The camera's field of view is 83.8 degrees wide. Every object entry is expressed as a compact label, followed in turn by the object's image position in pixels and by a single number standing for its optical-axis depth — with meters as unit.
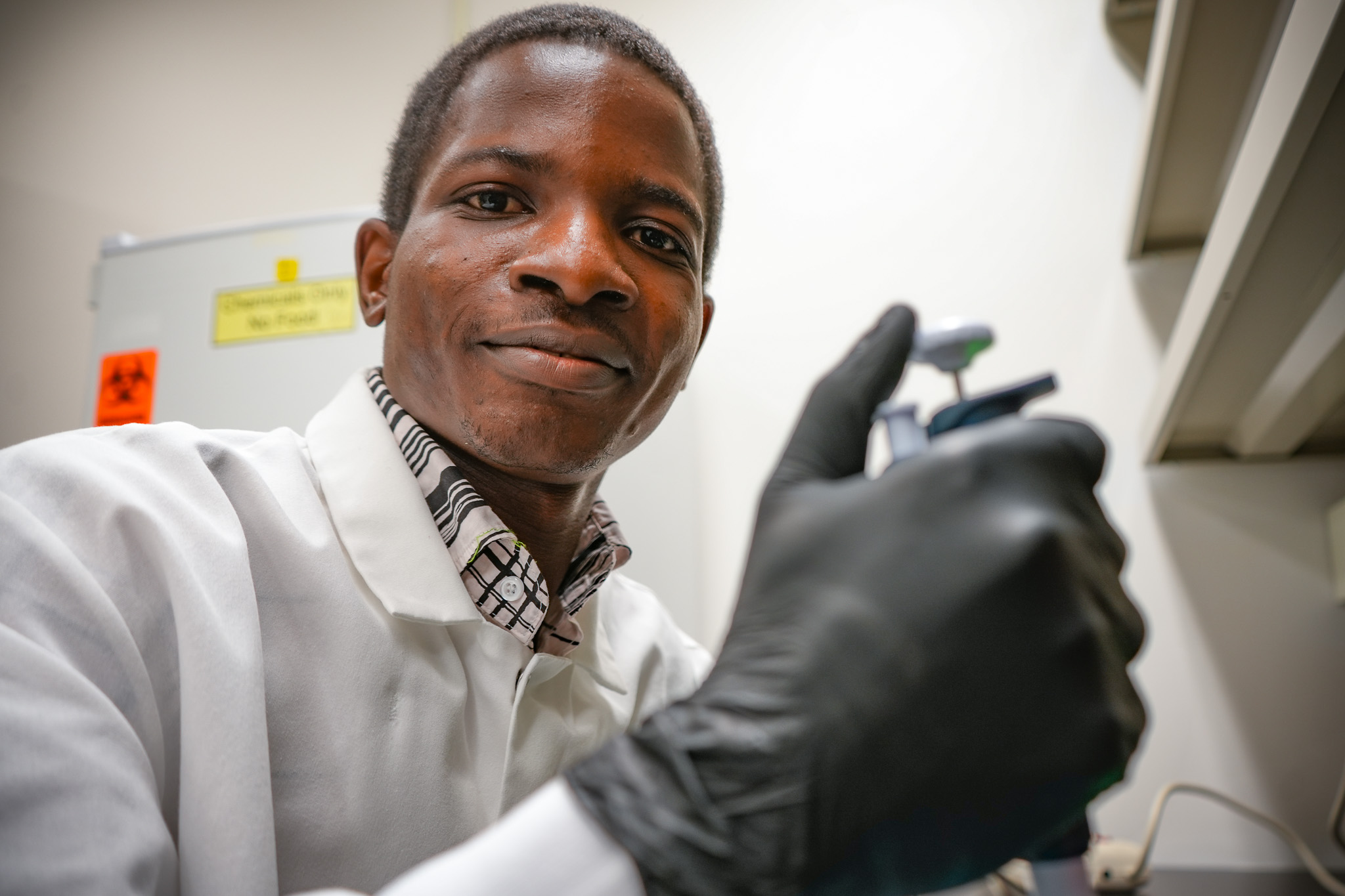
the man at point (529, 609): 0.31
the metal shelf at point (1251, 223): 0.53
